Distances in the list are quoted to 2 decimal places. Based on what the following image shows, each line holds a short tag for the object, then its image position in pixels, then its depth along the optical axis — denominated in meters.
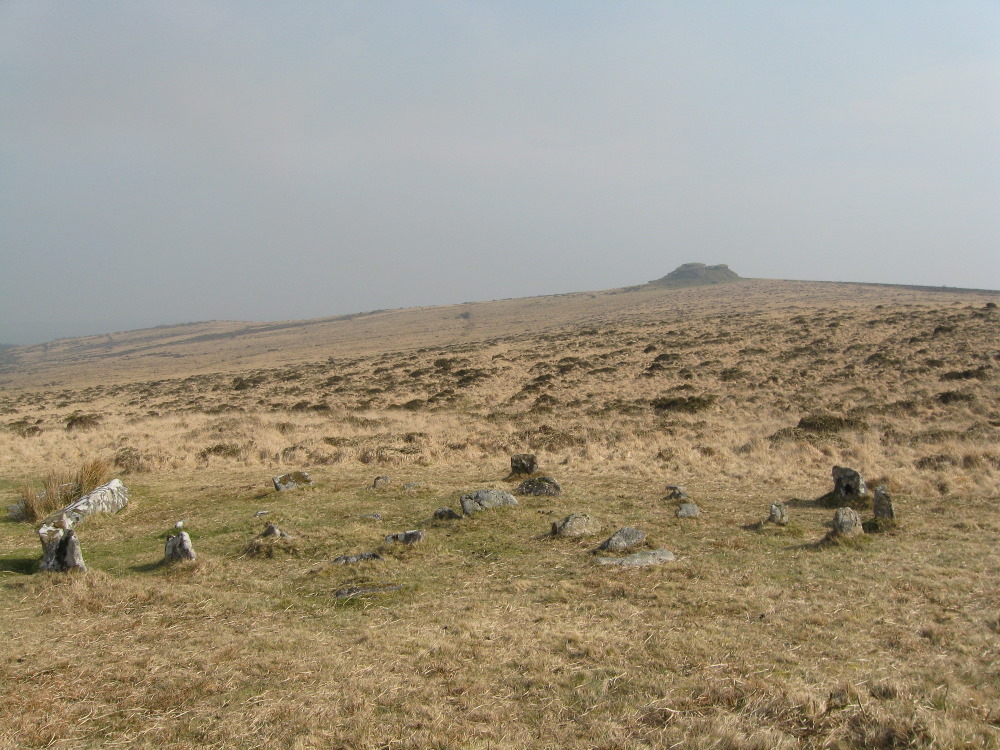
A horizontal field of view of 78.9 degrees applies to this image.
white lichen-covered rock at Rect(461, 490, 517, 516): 12.78
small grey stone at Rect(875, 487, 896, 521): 11.35
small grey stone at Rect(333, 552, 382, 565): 10.19
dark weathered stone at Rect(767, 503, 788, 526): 11.73
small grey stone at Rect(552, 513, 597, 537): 11.38
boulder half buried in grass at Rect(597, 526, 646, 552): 10.41
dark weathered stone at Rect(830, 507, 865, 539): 10.41
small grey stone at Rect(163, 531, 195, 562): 10.38
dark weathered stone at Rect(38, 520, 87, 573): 9.68
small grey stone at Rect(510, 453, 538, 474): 17.16
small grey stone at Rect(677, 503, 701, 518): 12.56
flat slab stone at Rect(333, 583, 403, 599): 8.85
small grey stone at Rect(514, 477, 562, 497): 14.64
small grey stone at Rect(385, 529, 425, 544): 11.23
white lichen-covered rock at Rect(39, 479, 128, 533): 12.91
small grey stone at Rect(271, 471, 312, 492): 15.80
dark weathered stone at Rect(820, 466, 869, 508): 13.23
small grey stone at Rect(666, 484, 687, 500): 14.06
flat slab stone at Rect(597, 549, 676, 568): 9.66
